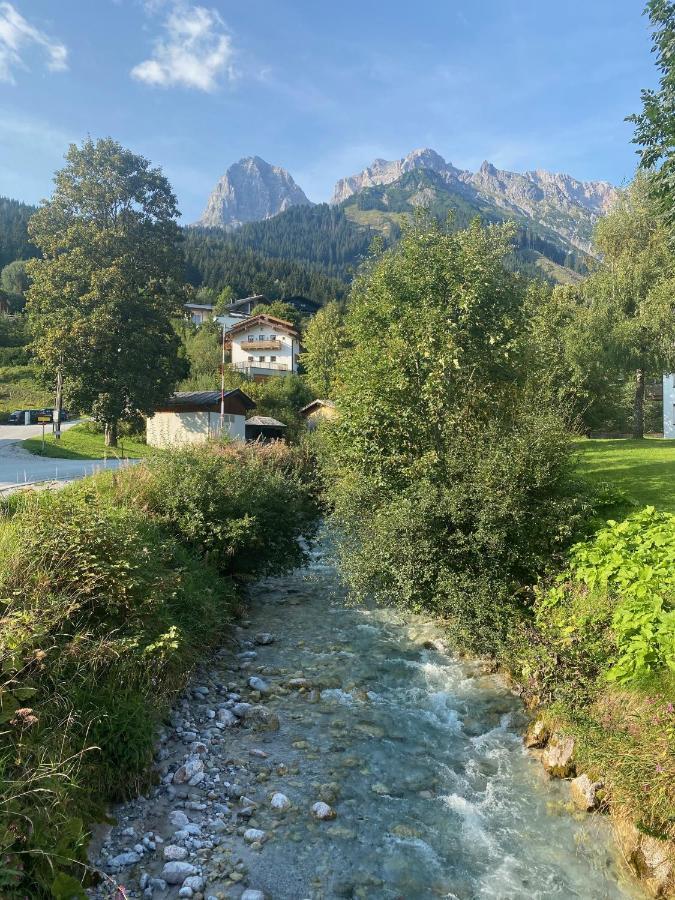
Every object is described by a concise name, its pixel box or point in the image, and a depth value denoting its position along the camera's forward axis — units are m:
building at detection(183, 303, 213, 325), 112.44
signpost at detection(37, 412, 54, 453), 47.90
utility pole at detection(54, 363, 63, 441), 32.00
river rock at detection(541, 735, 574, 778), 7.27
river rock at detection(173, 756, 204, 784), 6.82
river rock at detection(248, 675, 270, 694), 9.54
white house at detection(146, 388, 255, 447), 39.38
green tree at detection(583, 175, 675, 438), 30.30
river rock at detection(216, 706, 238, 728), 8.33
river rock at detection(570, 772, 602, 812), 6.56
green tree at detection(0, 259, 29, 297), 97.69
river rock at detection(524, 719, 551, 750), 7.98
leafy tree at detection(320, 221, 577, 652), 10.43
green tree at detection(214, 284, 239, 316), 110.81
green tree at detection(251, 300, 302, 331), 101.88
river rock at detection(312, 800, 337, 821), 6.46
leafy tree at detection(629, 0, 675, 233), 11.80
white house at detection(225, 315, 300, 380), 82.00
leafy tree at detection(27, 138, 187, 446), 30.58
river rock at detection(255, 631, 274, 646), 11.76
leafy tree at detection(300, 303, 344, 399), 54.00
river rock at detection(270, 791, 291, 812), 6.56
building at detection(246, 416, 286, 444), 44.53
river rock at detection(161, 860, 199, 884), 5.35
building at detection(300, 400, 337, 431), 47.42
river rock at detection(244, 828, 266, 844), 5.98
